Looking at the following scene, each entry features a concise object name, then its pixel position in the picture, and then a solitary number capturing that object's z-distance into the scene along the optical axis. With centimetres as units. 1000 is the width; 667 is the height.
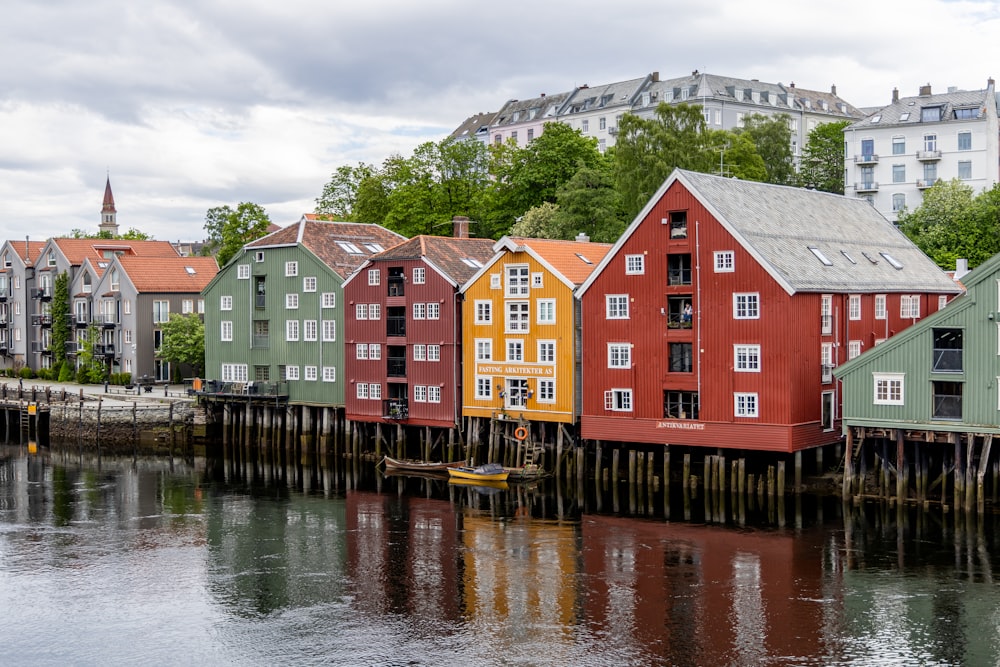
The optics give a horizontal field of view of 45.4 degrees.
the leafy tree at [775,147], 10625
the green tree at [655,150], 8073
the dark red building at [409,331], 6303
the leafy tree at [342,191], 11338
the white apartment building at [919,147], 9225
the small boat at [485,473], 5600
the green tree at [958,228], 7738
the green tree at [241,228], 10431
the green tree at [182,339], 8856
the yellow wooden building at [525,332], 5769
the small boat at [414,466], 5975
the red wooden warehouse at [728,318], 5016
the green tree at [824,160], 10781
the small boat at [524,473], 5656
